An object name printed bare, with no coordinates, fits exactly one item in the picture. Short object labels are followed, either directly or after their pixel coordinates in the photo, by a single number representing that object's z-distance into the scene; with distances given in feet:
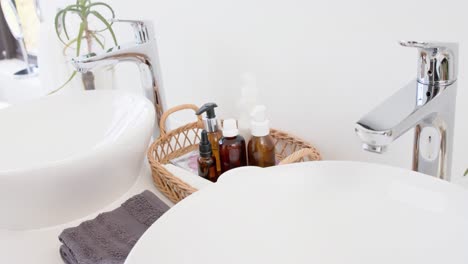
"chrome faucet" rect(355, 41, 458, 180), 1.54
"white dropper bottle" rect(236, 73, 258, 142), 2.77
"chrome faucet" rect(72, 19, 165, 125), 3.00
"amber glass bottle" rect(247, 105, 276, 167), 2.48
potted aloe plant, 3.77
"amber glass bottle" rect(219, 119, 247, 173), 2.56
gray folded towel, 2.09
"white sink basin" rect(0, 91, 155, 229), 2.33
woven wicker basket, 2.46
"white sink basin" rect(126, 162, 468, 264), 1.72
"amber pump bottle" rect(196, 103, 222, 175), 2.66
